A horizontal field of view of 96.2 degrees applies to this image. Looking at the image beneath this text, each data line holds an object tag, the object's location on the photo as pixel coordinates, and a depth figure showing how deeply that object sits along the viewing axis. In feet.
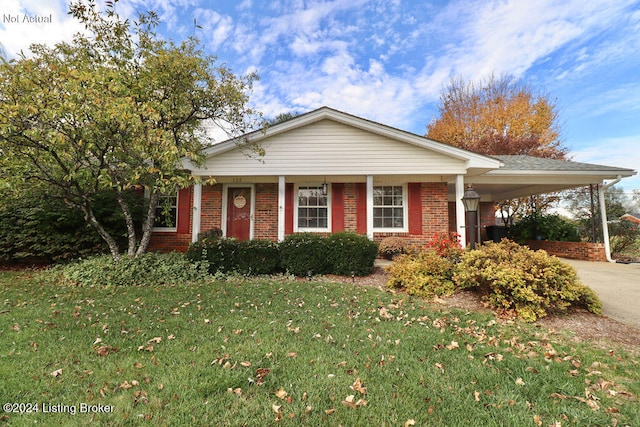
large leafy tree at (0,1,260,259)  16.49
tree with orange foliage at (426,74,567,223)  56.70
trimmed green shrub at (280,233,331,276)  22.63
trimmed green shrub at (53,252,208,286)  20.66
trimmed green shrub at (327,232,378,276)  22.43
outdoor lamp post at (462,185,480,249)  17.66
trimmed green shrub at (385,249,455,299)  17.17
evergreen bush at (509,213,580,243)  35.63
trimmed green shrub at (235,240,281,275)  23.02
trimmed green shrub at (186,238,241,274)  22.89
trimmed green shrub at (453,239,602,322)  13.84
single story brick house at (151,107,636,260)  27.61
